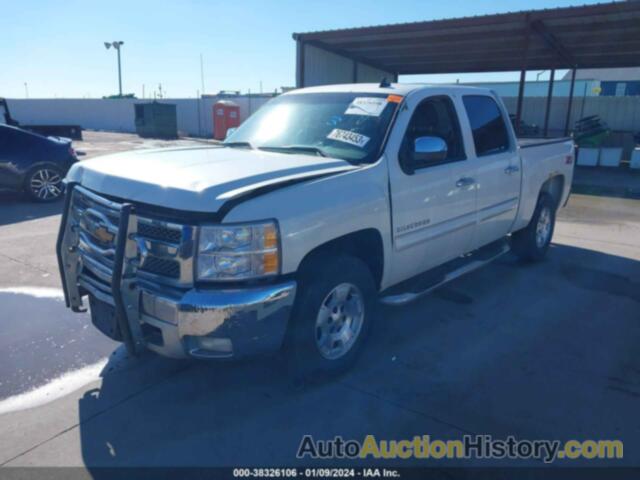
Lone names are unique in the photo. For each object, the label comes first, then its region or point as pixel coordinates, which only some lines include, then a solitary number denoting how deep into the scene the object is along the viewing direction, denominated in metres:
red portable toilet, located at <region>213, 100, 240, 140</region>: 26.73
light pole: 42.50
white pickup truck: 2.92
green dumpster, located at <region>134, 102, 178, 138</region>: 30.66
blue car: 9.77
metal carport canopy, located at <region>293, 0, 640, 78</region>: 12.14
